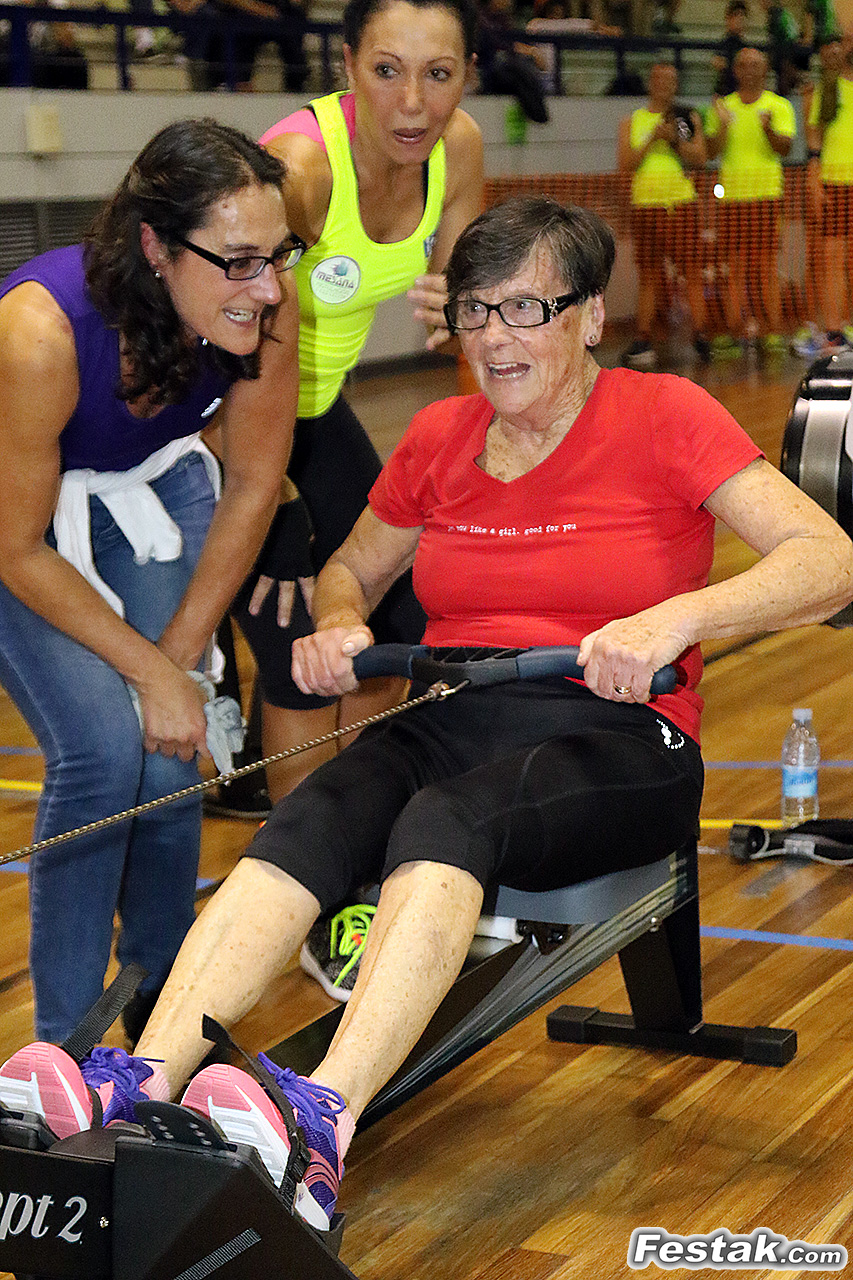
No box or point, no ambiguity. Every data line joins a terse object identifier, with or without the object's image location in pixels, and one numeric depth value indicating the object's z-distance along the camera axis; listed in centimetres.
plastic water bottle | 332
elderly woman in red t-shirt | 178
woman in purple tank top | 209
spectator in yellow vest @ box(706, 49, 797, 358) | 967
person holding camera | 968
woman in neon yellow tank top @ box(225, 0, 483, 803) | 264
